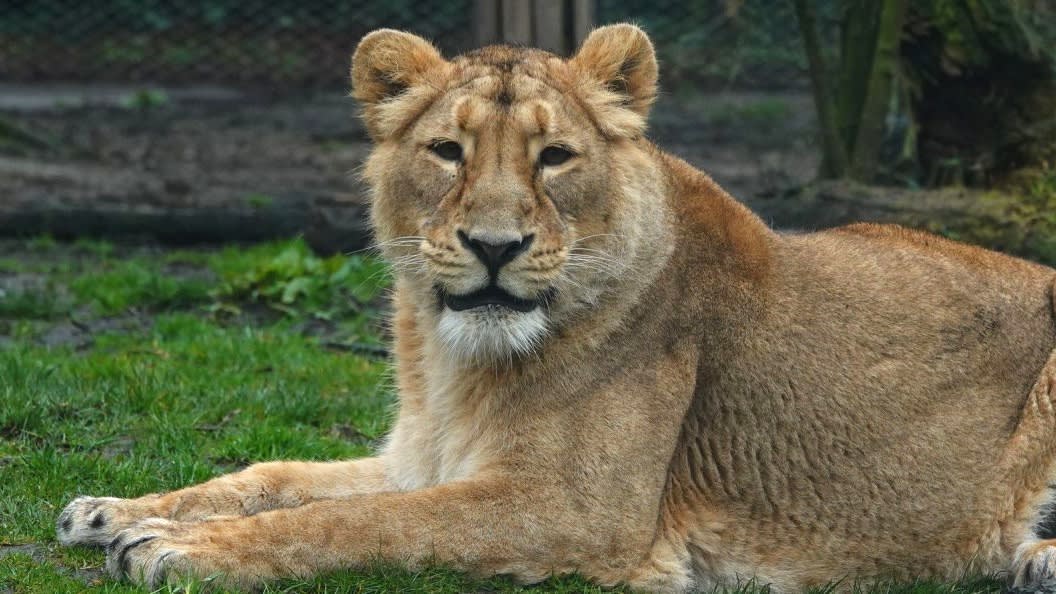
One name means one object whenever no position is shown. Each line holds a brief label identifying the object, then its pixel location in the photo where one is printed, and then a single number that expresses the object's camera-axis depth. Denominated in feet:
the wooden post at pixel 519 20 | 66.74
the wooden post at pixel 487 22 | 67.62
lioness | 31.30
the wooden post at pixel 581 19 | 66.74
